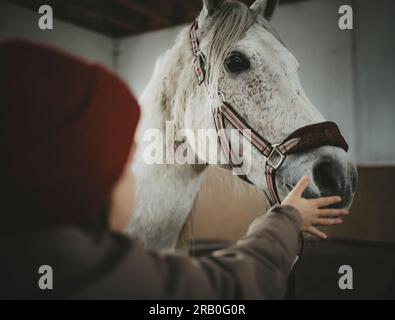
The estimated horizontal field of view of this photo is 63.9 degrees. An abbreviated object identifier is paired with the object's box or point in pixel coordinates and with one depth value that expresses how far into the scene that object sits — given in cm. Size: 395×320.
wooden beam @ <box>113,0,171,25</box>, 129
